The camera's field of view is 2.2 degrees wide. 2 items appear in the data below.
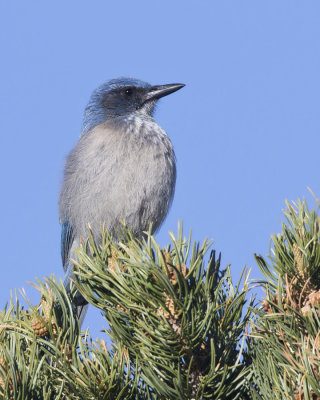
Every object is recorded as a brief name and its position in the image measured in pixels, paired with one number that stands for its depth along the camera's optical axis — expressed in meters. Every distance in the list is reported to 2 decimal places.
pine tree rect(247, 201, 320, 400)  2.69
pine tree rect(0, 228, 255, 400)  2.92
